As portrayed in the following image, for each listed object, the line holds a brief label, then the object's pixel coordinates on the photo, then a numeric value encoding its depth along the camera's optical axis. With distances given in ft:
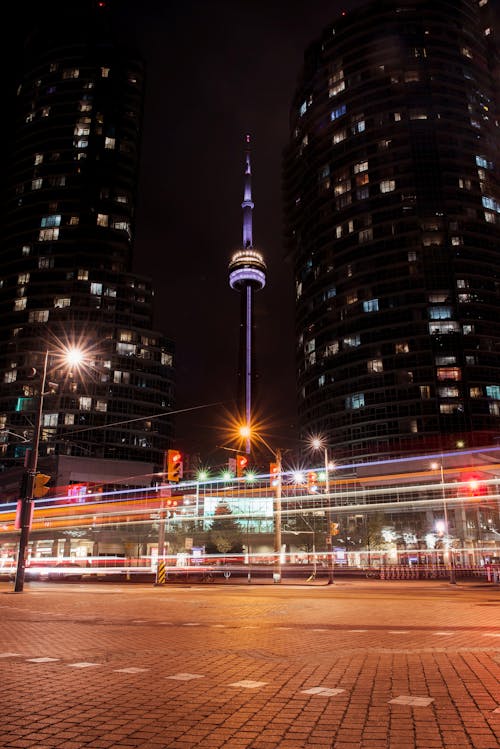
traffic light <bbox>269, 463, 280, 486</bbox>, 130.68
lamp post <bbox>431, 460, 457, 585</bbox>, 113.09
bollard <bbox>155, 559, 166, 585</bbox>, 114.83
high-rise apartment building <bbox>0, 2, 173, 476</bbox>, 359.25
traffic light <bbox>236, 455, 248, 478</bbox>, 106.83
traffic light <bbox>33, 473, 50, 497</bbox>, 84.89
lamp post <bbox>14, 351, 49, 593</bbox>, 84.84
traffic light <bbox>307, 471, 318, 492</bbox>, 132.45
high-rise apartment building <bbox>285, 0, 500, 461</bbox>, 330.54
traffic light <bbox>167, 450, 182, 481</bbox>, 94.32
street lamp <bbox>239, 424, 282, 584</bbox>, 125.80
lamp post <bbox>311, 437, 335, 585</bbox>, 122.78
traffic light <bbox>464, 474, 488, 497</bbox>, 135.27
